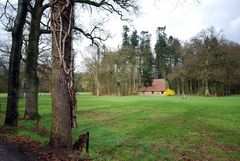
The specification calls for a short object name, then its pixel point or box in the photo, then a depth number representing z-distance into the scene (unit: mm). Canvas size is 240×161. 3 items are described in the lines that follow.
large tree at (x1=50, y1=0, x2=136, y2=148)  5028
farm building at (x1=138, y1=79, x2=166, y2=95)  66785
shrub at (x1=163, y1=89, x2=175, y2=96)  61756
